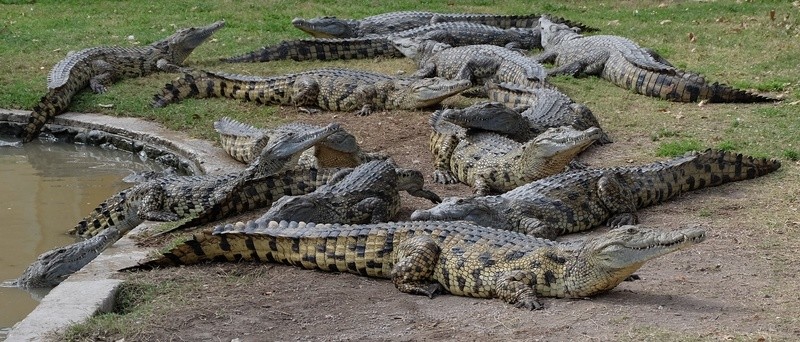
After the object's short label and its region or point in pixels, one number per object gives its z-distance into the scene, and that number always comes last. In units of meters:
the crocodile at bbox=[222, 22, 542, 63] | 15.47
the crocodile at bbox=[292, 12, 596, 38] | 16.83
